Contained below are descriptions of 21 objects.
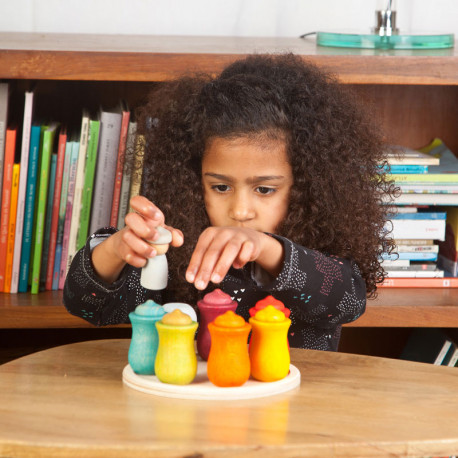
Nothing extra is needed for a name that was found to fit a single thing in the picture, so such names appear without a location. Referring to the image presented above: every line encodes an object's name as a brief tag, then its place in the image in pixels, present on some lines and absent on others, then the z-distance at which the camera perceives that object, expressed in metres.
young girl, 1.43
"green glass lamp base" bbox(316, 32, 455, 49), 1.71
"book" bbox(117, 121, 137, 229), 1.67
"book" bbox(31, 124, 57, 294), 1.65
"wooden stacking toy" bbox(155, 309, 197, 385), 1.23
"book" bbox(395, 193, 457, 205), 1.73
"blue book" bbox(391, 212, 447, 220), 1.74
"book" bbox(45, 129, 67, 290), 1.66
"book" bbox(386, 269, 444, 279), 1.75
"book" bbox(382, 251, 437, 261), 1.75
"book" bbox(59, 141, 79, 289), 1.67
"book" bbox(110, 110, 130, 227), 1.67
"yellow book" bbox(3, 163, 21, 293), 1.65
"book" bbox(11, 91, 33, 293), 1.63
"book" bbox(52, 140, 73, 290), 1.66
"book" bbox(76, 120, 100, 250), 1.66
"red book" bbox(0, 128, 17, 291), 1.64
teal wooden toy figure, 1.26
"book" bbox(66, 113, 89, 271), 1.66
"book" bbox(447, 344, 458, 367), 1.77
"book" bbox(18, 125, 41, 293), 1.65
